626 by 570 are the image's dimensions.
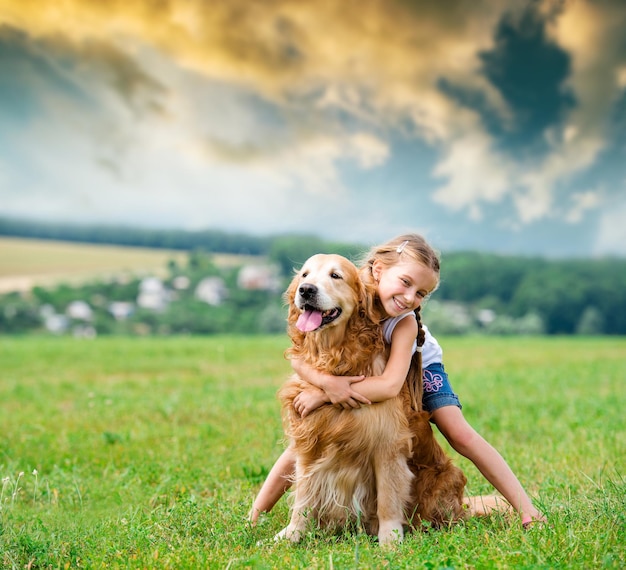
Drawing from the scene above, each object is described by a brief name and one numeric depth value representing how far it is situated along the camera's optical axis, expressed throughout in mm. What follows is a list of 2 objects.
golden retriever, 4035
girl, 4082
